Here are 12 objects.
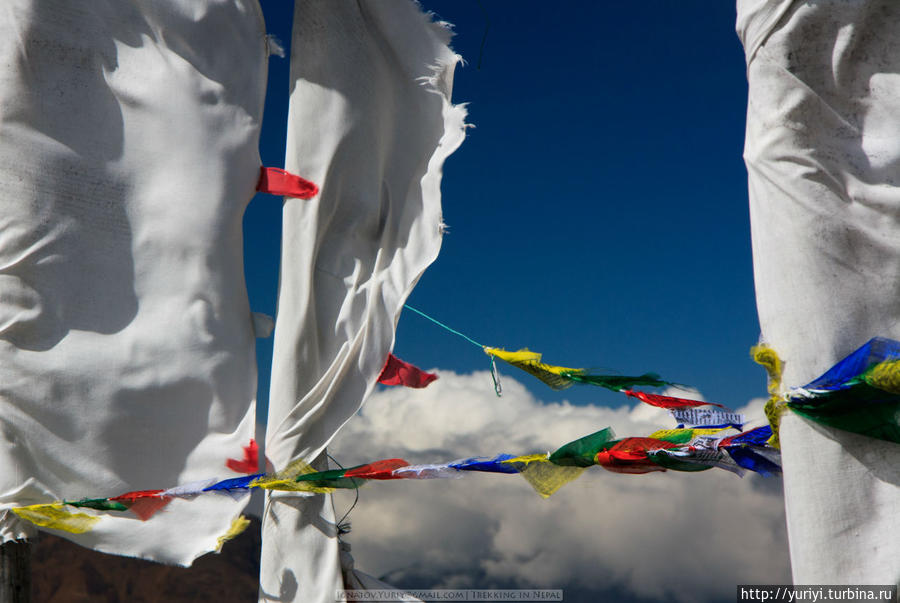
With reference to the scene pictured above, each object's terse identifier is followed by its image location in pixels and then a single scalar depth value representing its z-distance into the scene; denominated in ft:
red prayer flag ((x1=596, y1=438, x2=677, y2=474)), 8.59
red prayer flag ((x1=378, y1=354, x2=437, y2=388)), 13.09
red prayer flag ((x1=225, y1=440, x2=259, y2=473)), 12.15
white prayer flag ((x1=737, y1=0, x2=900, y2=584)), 7.52
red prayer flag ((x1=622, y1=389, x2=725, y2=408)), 10.40
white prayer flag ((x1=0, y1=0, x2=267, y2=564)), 11.60
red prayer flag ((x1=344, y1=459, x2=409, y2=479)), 10.43
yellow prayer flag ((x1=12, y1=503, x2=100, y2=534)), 11.24
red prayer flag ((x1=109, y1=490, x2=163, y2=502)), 11.53
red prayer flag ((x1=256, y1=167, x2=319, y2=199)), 12.88
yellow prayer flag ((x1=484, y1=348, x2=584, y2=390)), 11.23
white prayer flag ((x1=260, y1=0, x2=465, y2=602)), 12.34
